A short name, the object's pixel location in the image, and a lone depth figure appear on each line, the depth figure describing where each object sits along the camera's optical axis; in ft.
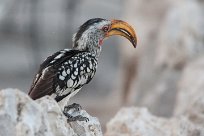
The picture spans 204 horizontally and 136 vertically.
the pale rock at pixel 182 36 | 71.41
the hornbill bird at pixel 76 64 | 37.93
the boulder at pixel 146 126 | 42.27
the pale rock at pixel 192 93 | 45.78
